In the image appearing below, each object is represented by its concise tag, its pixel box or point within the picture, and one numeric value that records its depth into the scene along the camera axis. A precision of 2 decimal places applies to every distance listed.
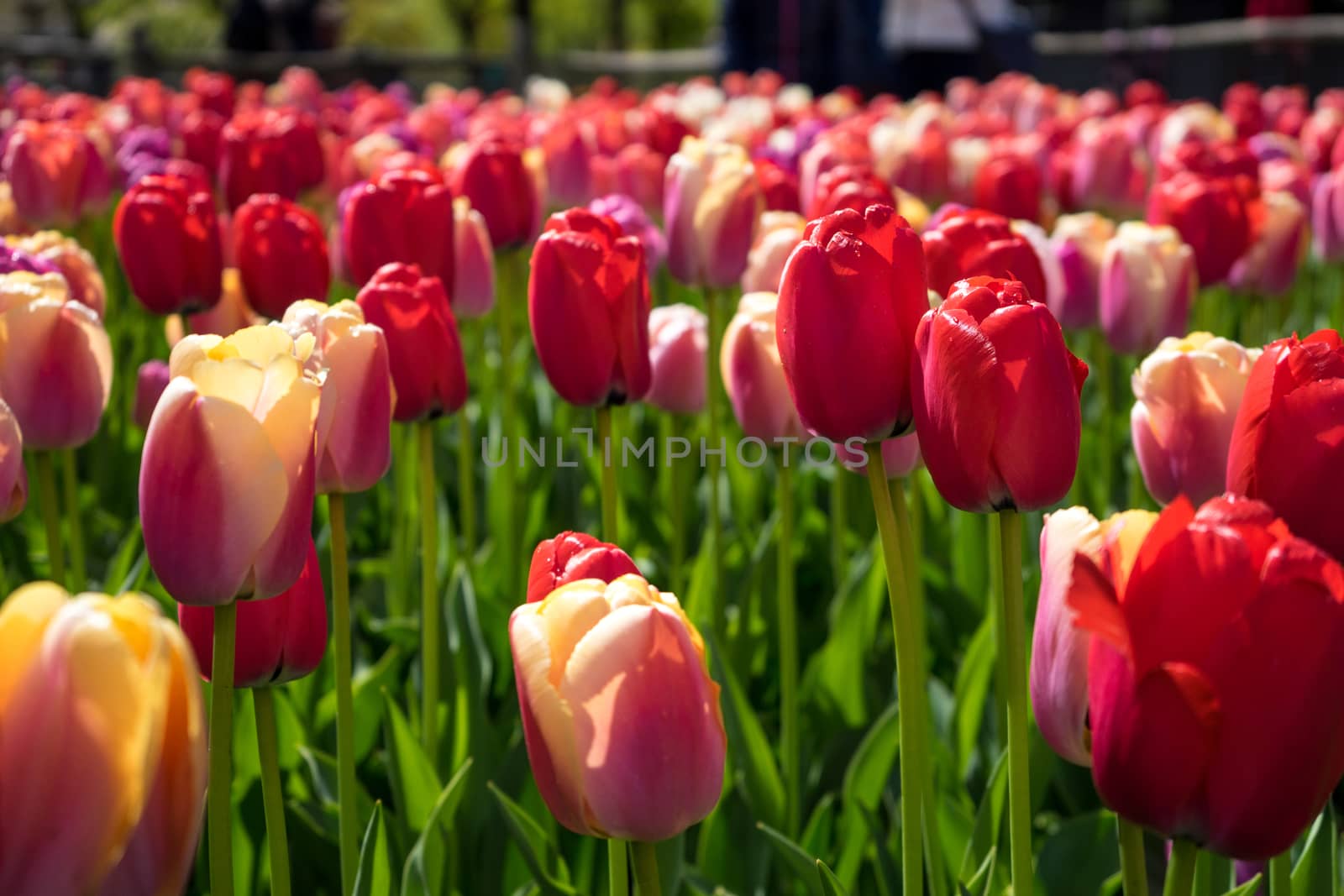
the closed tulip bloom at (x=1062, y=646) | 0.79
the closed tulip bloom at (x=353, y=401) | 0.93
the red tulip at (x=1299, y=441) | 0.79
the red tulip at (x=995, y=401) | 0.81
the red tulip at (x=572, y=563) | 0.78
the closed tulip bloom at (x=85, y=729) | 0.67
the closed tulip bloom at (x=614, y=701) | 0.75
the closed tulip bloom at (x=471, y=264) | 1.36
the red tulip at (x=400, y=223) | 1.16
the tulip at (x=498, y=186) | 1.44
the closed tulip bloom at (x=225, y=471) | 0.79
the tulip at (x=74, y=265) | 1.16
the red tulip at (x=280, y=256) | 1.18
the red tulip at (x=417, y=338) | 1.02
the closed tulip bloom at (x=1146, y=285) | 1.32
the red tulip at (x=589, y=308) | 1.01
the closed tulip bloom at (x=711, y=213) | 1.29
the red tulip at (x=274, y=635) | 0.85
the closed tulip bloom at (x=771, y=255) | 1.17
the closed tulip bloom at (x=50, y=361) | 0.98
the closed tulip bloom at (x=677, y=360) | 1.27
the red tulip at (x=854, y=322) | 0.84
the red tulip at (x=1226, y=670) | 0.71
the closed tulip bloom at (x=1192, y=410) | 0.95
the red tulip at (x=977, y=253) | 1.06
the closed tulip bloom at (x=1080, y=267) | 1.45
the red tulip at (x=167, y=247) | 1.25
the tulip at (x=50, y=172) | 1.75
